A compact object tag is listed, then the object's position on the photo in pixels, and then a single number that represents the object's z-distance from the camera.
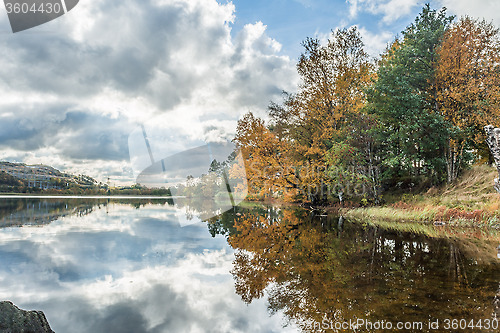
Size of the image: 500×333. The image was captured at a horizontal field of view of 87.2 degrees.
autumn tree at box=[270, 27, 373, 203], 19.84
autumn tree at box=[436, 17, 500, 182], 14.75
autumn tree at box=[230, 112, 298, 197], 19.36
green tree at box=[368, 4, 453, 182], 15.76
